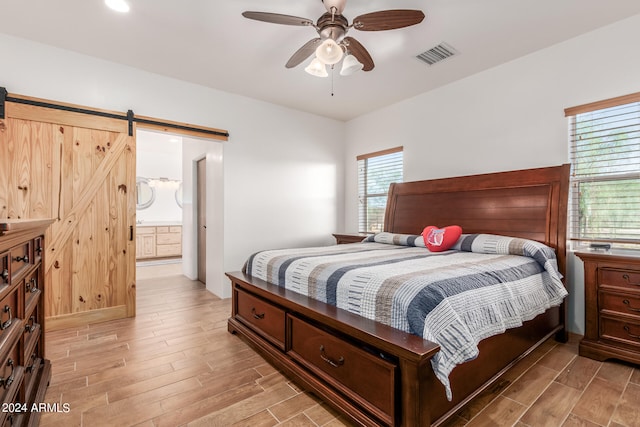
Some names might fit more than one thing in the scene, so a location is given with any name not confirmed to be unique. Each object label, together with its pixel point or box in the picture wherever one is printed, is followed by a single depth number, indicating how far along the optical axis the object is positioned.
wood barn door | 2.90
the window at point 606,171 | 2.61
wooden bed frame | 1.43
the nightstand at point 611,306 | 2.21
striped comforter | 1.50
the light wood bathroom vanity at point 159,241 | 7.03
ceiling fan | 2.06
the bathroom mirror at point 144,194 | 7.59
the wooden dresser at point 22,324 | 1.11
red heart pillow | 3.03
